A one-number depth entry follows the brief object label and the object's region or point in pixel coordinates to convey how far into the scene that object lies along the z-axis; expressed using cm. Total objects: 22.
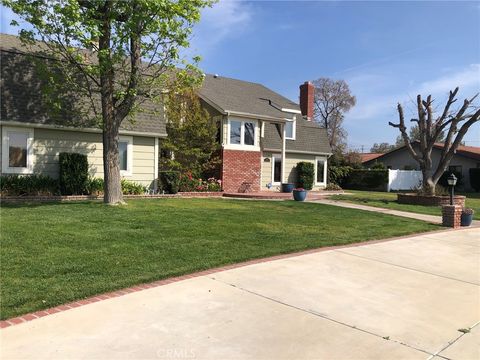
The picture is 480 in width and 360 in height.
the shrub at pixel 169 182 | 1717
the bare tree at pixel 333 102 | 5191
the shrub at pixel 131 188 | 1586
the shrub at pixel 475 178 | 3525
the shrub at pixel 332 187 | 2712
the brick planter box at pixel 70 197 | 1278
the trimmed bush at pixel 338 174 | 3275
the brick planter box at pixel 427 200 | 1884
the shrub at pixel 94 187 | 1501
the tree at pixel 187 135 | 1933
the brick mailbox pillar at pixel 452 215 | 1250
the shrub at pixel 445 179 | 3316
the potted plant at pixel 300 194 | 1834
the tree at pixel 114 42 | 1108
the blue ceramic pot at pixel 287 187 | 2310
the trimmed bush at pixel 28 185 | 1330
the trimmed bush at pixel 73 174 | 1448
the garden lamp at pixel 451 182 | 1408
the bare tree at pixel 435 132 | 2025
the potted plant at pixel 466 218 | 1284
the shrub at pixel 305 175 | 2550
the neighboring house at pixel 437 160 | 3684
